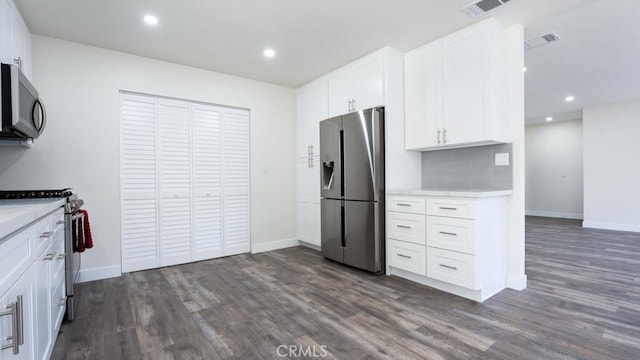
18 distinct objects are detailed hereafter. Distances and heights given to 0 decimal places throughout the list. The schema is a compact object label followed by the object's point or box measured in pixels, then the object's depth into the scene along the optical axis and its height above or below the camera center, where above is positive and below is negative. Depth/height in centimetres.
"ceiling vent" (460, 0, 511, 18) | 246 +149
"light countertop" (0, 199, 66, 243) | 100 -13
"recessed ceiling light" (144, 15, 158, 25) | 271 +152
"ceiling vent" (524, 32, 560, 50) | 312 +151
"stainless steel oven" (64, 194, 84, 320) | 223 -49
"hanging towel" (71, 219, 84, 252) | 233 -41
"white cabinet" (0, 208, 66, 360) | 102 -48
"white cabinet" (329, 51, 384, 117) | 336 +116
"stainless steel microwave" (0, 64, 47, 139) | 183 +52
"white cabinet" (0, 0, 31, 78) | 213 +119
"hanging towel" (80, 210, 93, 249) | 249 -46
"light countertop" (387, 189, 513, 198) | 252 -13
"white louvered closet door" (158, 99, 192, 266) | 370 +1
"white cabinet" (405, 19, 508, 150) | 273 +90
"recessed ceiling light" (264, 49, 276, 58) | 345 +152
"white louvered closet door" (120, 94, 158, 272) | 345 -1
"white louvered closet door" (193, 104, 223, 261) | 394 -1
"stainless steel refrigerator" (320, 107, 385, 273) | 328 -11
